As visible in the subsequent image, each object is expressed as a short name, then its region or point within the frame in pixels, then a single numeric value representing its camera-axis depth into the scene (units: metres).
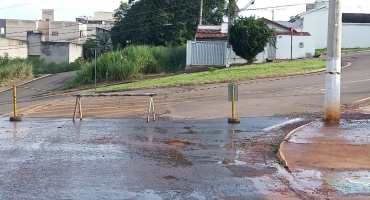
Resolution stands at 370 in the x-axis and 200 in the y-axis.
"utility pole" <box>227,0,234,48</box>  37.65
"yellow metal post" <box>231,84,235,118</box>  15.89
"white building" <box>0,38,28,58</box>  61.91
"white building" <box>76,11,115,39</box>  112.99
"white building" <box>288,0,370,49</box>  57.56
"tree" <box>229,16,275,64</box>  38.06
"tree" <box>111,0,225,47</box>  56.88
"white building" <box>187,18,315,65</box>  42.06
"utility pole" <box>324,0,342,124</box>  15.35
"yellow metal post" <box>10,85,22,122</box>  17.16
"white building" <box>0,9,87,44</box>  91.12
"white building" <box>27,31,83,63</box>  71.31
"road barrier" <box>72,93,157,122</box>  17.12
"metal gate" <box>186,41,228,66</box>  42.00
